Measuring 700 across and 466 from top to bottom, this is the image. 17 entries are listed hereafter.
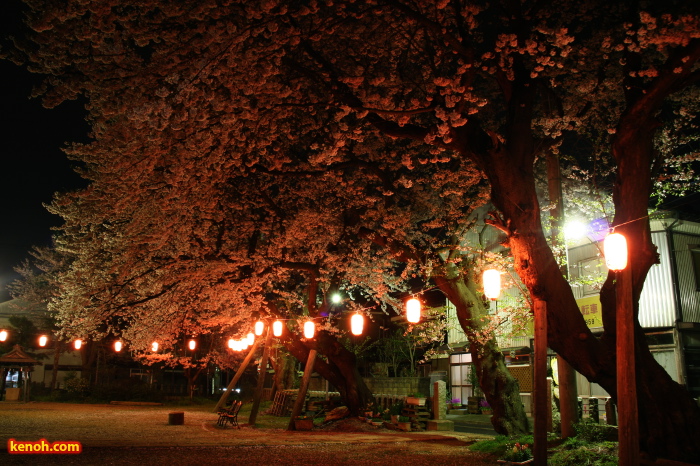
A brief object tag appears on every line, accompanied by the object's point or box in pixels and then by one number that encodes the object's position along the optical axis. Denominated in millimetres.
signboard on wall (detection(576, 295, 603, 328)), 14686
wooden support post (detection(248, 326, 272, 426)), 18109
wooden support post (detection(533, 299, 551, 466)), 7711
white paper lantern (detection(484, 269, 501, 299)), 10109
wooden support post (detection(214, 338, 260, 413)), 20859
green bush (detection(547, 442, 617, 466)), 7957
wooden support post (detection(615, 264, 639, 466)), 6398
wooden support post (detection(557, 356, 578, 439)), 9430
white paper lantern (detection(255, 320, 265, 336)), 18353
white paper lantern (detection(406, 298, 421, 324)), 13750
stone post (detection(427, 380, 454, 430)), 16078
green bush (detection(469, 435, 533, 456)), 10016
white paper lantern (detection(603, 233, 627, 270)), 7141
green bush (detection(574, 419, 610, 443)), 9523
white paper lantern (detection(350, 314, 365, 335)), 15953
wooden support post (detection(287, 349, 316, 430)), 16484
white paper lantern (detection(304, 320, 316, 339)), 16447
